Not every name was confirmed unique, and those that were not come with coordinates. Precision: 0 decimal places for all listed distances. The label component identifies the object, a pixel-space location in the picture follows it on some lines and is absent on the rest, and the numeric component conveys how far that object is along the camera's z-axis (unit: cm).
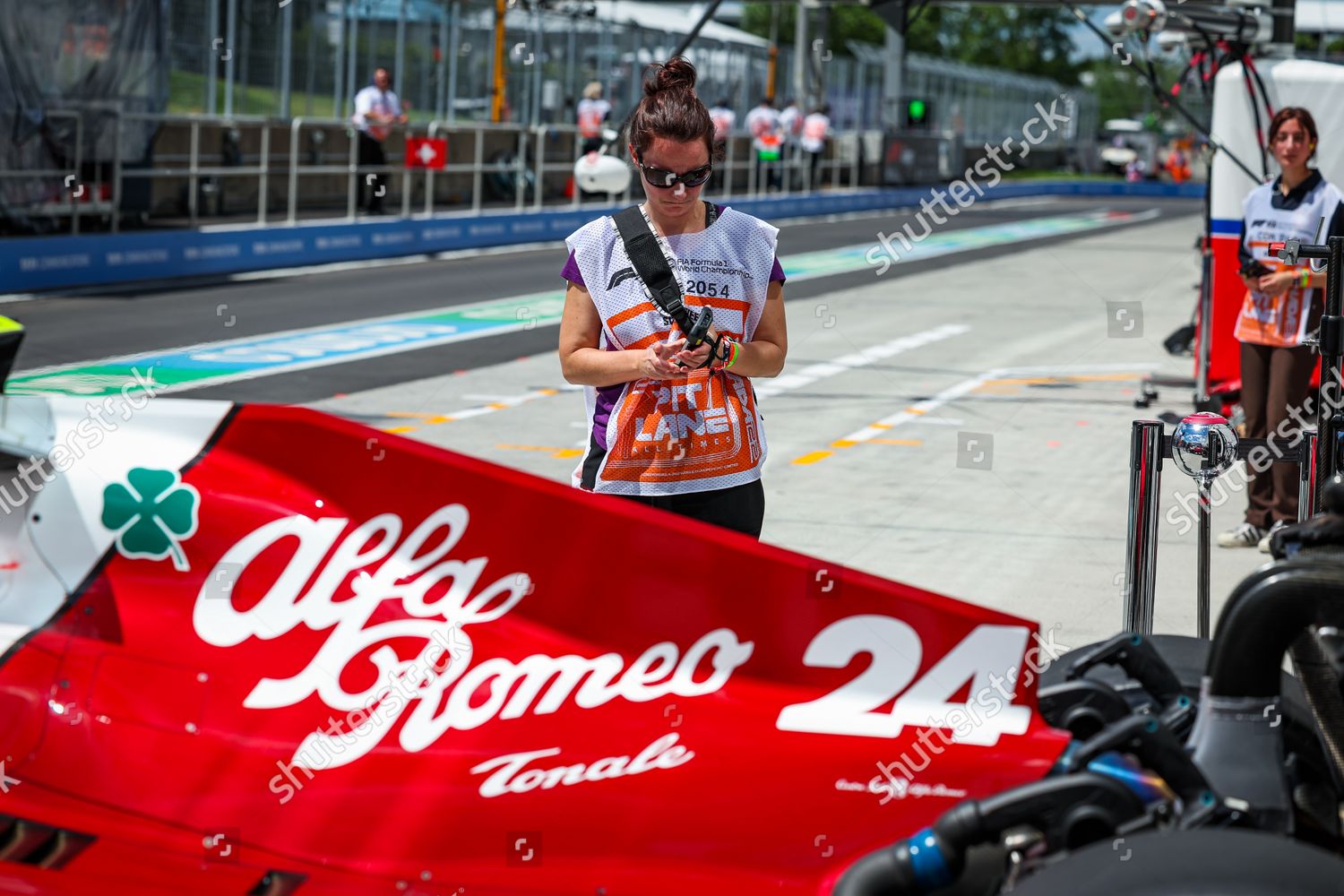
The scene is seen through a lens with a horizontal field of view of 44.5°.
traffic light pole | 4234
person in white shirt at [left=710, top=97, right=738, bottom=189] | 3234
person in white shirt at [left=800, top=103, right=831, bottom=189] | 3584
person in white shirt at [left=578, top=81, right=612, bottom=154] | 2686
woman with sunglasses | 370
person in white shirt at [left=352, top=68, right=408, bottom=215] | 2136
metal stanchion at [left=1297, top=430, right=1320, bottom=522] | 462
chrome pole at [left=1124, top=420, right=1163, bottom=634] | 468
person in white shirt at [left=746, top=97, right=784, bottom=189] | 3353
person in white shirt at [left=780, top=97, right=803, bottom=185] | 3550
